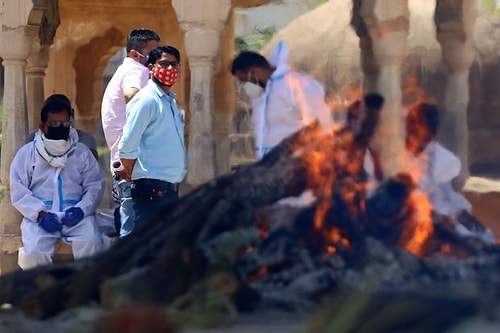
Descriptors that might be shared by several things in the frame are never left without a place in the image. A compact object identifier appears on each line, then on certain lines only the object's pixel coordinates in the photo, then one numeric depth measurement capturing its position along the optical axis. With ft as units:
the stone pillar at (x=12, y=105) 61.41
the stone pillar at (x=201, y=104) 55.98
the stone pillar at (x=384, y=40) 50.52
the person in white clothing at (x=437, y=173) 42.45
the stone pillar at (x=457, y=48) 49.67
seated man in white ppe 52.90
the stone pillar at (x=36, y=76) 73.00
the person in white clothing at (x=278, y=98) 45.09
